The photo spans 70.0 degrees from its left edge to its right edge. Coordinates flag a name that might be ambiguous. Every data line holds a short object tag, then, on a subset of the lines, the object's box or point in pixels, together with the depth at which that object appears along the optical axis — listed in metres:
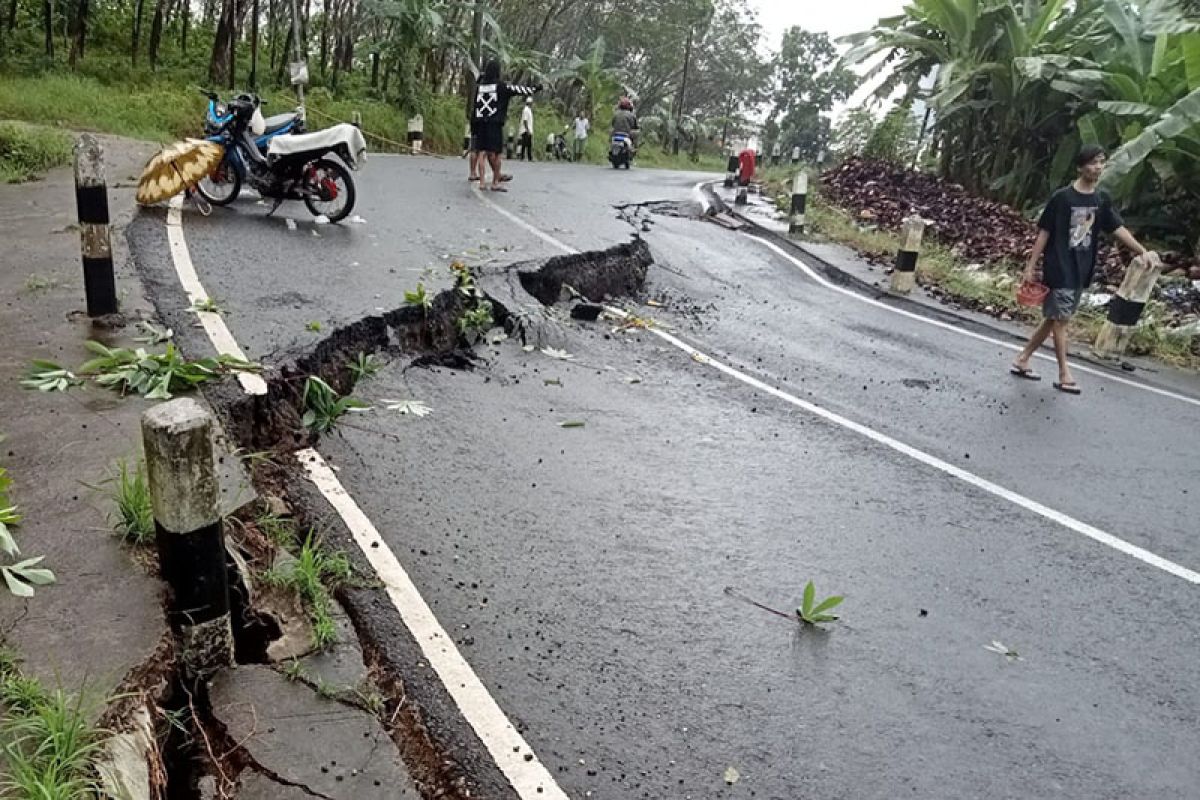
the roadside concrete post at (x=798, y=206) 13.96
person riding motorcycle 22.61
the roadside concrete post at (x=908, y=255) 10.48
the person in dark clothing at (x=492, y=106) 12.10
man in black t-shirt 7.24
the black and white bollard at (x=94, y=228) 4.91
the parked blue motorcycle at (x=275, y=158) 8.75
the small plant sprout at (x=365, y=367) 5.48
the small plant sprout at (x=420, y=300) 6.40
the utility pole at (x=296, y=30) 20.35
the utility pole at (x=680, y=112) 43.47
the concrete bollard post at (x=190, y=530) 2.41
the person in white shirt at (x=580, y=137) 27.92
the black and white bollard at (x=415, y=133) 21.16
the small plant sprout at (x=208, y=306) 5.58
